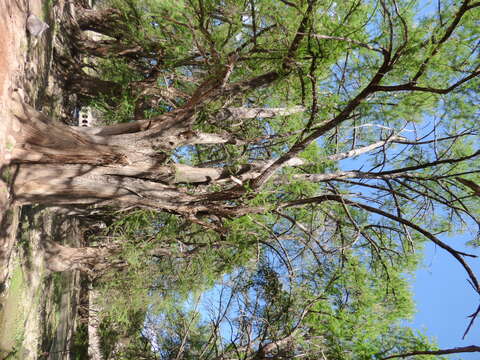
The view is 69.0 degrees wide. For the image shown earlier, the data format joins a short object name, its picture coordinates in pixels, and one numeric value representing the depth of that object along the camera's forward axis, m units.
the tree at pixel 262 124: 3.96
